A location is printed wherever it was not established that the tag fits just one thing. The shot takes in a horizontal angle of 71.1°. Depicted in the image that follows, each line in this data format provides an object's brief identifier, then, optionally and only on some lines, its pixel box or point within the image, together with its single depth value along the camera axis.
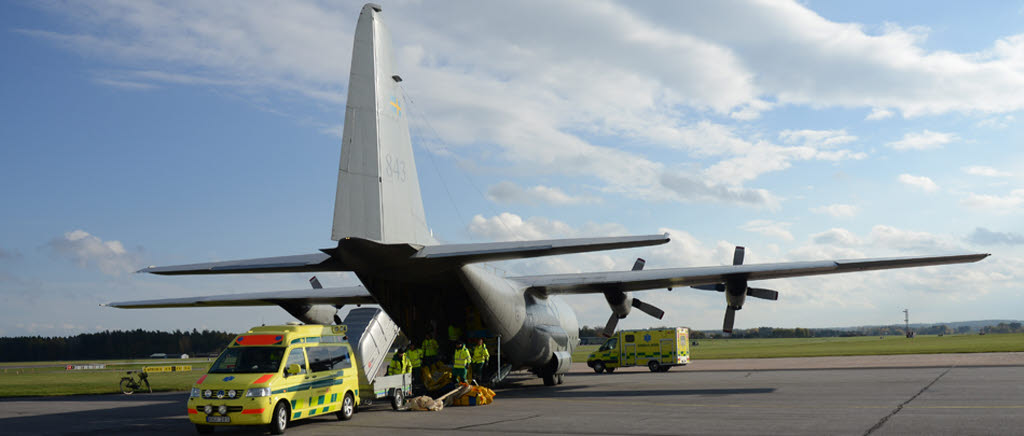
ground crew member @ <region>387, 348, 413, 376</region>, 18.00
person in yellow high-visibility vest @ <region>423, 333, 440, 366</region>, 19.72
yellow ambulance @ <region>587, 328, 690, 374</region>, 35.43
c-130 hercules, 13.72
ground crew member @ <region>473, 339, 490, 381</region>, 19.86
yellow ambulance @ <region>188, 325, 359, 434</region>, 12.33
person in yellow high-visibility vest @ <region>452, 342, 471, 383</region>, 18.75
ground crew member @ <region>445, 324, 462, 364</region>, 20.92
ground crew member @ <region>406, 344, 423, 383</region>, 19.27
